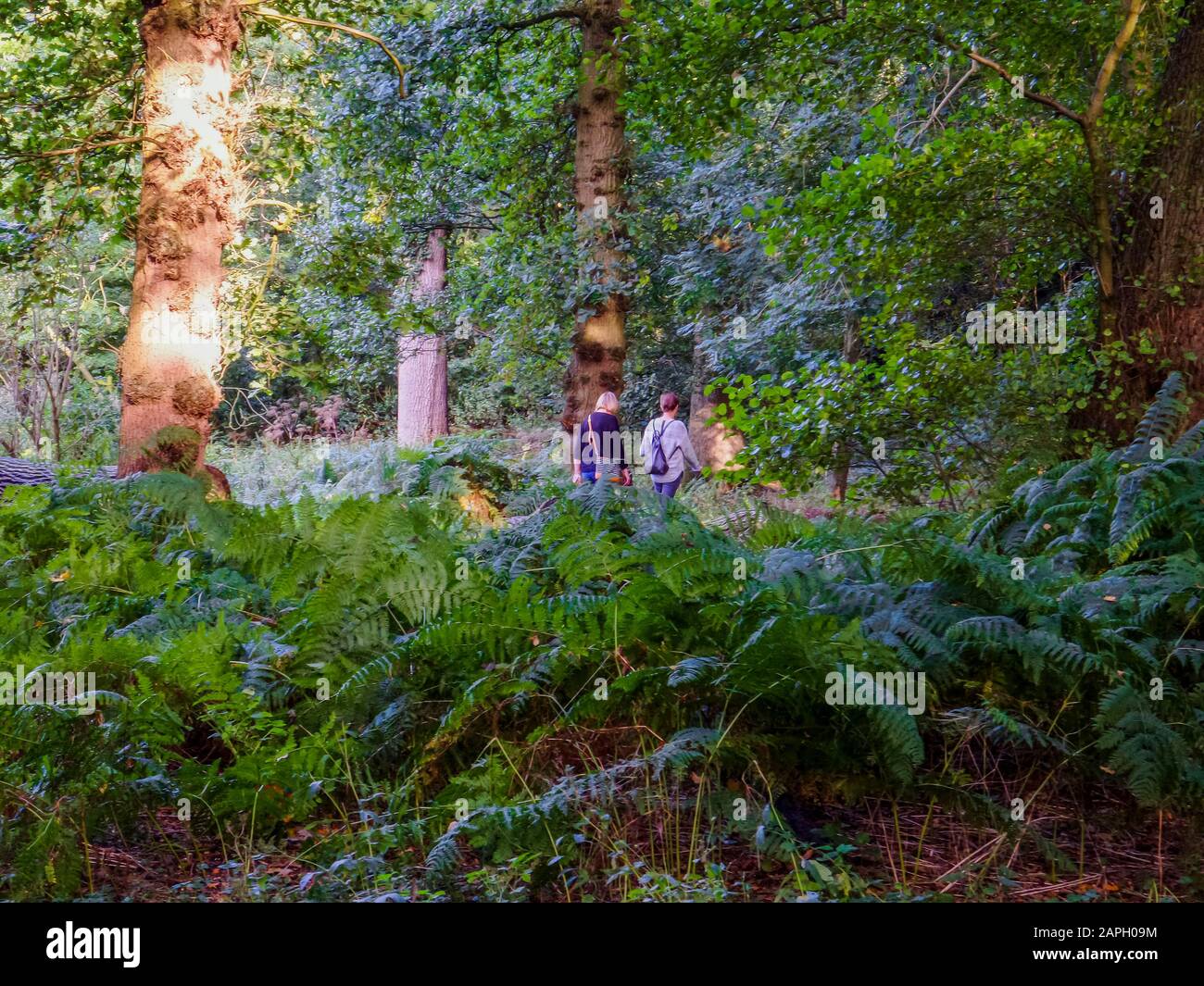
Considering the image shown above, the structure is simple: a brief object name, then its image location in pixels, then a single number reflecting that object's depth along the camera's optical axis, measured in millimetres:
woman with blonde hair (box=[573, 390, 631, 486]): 11125
